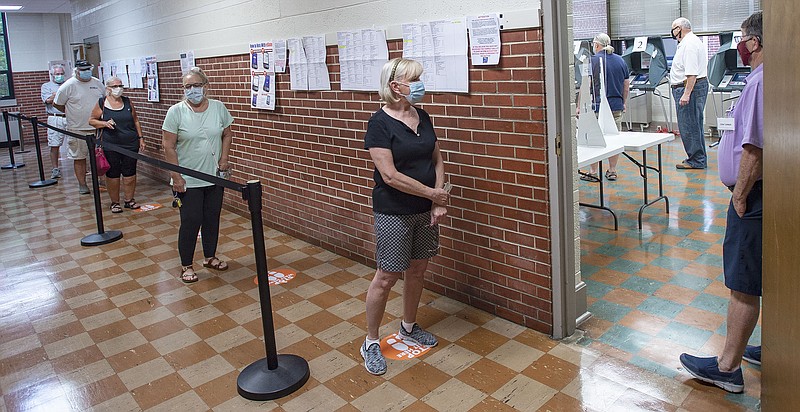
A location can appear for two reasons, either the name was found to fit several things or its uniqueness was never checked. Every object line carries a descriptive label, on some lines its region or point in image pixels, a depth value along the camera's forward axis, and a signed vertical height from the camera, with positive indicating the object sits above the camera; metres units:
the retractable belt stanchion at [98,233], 5.86 -1.03
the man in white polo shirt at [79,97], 7.36 +0.31
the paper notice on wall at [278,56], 5.34 +0.48
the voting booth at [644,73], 10.67 +0.33
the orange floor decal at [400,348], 3.42 -1.29
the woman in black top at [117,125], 6.62 -0.02
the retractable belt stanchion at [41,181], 9.07 -0.77
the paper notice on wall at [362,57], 4.30 +0.35
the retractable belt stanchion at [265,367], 3.07 -1.28
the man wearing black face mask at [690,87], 7.25 +0.03
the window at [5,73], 14.34 +1.24
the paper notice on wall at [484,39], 3.41 +0.34
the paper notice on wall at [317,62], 4.88 +0.37
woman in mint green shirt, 4.39 -0.22
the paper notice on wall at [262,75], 5.55 +0.34
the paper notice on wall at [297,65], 5.12 +0.38
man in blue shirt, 7.16 +0.20
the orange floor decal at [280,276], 4.67 -1.18
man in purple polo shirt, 2.49 -0.54
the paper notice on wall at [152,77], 8.08 +0.55
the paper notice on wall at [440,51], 3.67 +0.31
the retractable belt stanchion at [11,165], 10.95 -0.61
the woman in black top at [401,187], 3.08 -0.39
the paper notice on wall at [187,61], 6.98 +0.63
